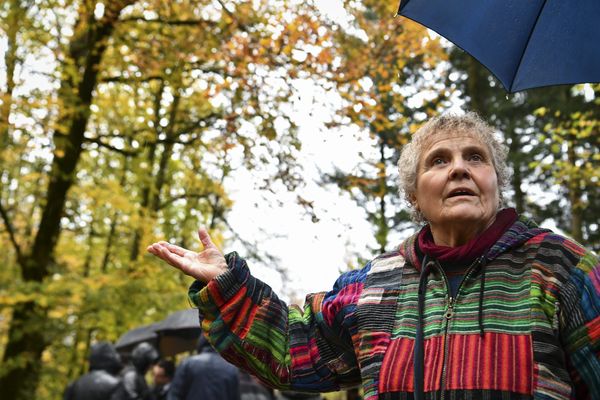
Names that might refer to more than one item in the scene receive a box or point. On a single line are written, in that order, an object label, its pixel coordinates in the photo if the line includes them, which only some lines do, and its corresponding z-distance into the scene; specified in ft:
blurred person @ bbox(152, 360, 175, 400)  25.08
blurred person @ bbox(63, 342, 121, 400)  22.44
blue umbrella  7.03
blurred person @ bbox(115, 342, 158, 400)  23.11
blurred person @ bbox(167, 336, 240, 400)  19.10
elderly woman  5.82
